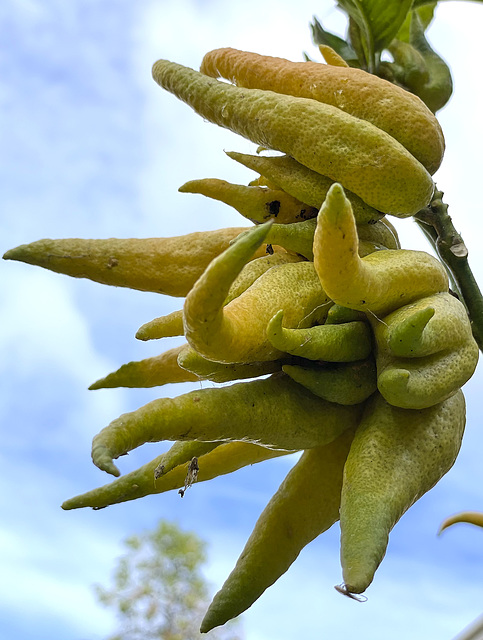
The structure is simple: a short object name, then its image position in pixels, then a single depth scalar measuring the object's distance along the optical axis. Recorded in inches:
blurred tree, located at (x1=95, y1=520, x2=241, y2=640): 138.2
